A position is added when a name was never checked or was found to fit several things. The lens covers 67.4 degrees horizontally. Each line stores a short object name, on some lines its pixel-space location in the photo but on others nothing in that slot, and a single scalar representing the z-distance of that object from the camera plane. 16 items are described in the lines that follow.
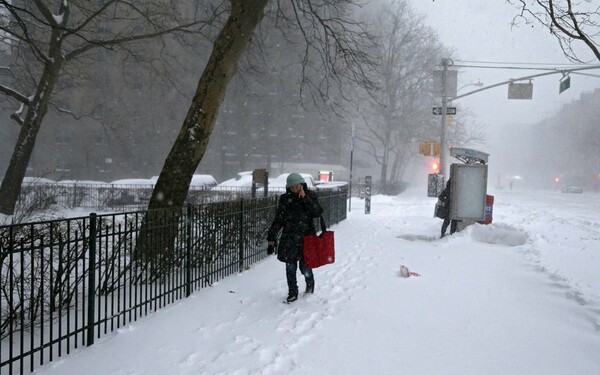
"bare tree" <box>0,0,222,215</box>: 13.90
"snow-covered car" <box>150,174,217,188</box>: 27.08
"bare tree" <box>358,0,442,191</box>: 36.09
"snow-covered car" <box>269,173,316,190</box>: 23.23
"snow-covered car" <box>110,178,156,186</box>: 24.66
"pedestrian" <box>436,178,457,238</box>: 12.08
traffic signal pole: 19.03
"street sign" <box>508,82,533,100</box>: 18.66
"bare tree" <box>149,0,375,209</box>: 7.66
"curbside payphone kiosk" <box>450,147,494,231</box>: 12.05
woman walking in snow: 5.84
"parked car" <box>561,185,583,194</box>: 56.41
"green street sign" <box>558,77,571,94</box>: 16.36
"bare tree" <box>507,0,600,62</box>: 5.97
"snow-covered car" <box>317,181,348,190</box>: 23.94
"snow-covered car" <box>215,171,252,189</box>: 24.08
